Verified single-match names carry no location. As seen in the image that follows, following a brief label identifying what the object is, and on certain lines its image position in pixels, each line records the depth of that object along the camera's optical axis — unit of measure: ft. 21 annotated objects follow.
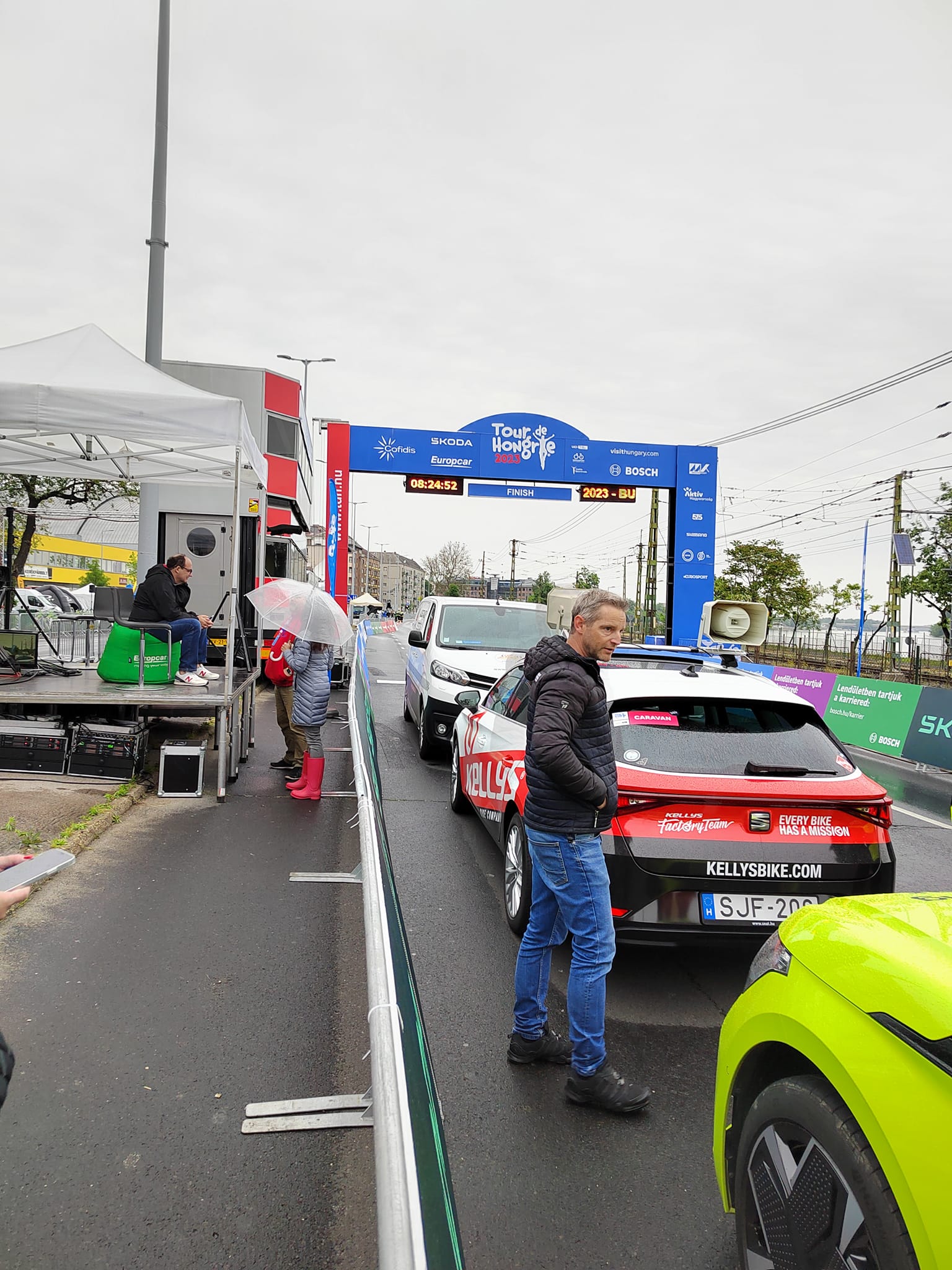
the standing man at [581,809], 10.44
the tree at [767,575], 148.77
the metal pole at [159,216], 35.83
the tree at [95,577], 180.88
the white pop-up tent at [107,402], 24.86
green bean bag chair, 29.40
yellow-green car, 5.22
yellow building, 144.87
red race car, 12.52
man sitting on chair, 28.99
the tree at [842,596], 146.72
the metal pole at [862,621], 91.91
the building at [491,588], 264.93
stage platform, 25.84
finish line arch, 72.90
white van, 32.71
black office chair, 33.55
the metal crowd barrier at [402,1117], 4.79
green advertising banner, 44.45
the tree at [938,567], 106.83
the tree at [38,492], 58.34
